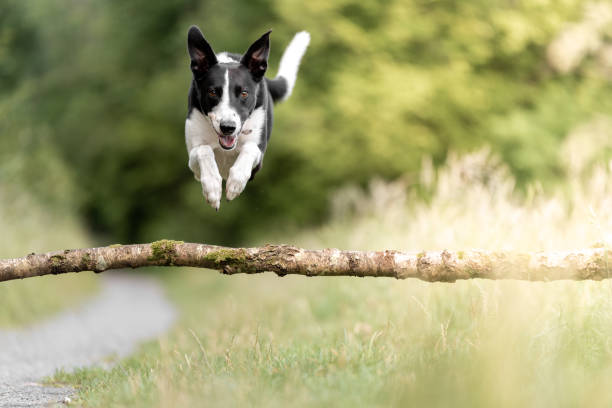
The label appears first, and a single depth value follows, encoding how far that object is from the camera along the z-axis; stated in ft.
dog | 27.94
